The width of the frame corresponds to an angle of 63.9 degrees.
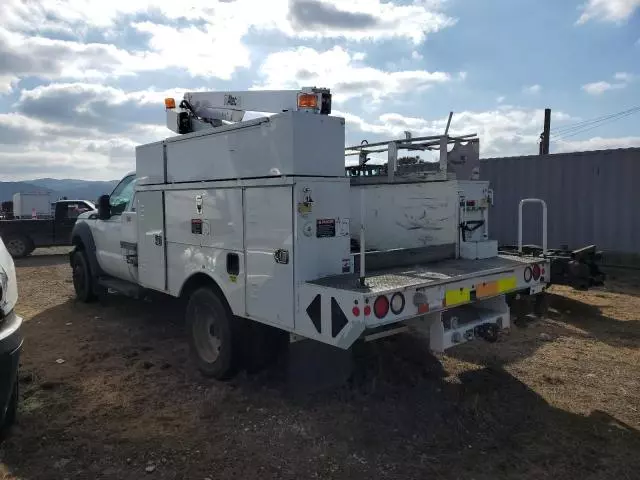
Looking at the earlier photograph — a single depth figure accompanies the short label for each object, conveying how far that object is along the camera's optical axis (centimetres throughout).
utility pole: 2191
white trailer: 2256
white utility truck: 369
